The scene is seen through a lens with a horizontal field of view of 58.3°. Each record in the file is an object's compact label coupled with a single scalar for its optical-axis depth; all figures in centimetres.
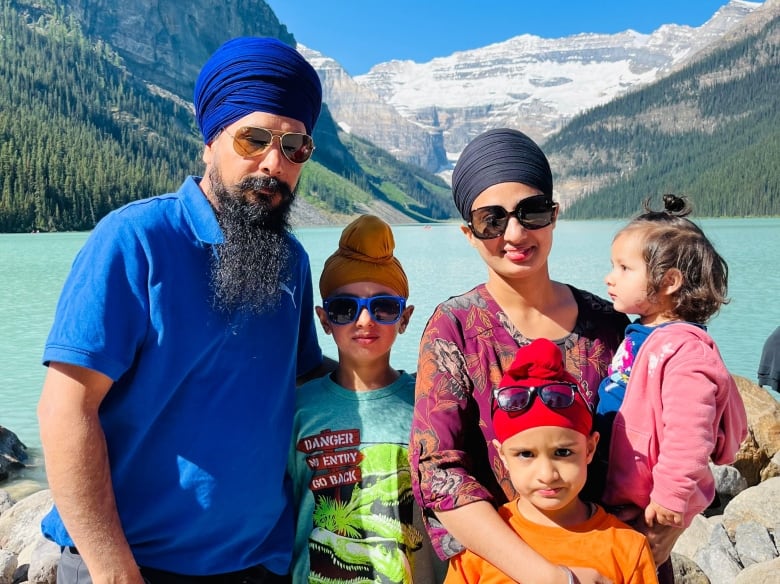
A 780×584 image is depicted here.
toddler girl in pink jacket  194
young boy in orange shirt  192
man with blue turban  189
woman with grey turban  200
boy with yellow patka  236
